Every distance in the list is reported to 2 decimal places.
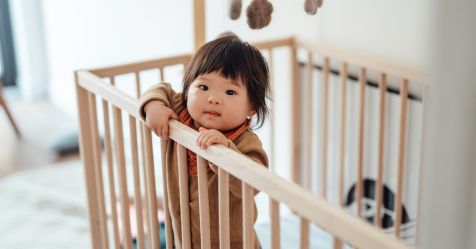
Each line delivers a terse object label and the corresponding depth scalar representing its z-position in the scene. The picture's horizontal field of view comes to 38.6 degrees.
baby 1.26
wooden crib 0.96
